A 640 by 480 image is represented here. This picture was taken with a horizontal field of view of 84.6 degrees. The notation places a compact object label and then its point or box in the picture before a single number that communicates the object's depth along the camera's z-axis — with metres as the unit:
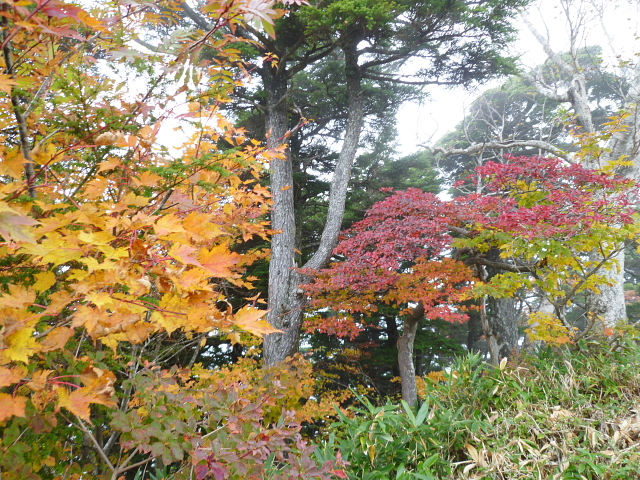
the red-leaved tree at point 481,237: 3.25
